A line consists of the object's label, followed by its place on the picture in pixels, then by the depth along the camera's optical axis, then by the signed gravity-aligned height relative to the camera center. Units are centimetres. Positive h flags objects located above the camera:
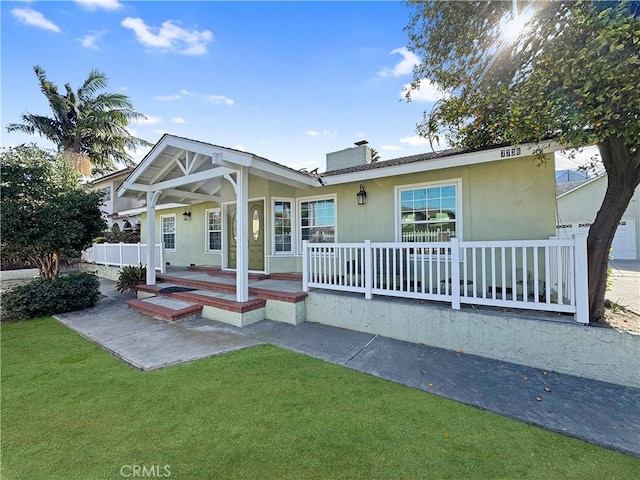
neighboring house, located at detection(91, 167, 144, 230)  1904 +337
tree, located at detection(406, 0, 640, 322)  341 +239
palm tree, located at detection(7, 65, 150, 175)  1766 +808
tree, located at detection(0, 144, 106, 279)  719 +99
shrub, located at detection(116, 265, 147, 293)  970 -116
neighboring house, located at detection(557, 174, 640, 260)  1688 +178
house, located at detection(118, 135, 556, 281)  602 +120
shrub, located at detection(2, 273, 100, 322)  722 -135
